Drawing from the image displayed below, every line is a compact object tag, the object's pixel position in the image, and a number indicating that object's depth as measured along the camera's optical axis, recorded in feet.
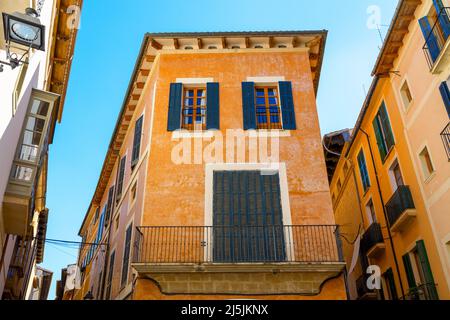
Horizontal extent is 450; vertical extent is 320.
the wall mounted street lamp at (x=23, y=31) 23.53
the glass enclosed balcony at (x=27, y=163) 35.58
